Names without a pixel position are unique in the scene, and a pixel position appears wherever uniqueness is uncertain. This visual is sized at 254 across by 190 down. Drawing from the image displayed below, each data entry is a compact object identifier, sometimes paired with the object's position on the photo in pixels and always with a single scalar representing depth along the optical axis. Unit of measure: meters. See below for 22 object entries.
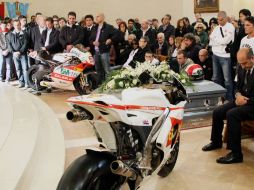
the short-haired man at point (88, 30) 7.33
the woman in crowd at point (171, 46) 7.37
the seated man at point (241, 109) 3.59
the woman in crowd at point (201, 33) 7.51
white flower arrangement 2.95
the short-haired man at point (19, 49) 7.85
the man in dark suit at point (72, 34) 7.23
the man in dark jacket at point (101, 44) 7.02
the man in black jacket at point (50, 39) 7.48
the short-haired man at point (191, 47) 6.05
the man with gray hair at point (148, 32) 8.01
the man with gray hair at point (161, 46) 7.55
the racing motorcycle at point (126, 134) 2.07
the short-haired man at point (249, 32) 4.68
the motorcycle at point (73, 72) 6.52
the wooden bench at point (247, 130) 3.89
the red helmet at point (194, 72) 5.19
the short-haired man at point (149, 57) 5.69
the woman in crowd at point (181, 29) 8.55
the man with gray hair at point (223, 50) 5.62
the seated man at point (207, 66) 5.99
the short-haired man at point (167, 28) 8.88
